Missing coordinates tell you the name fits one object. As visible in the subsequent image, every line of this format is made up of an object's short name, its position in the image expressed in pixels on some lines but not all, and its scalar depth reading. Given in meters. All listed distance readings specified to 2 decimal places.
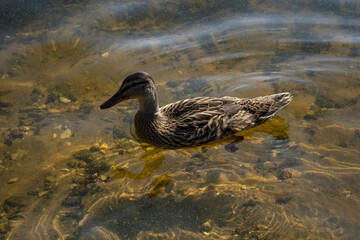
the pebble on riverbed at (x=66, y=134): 6.64
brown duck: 6.37
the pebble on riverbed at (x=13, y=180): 5.82
